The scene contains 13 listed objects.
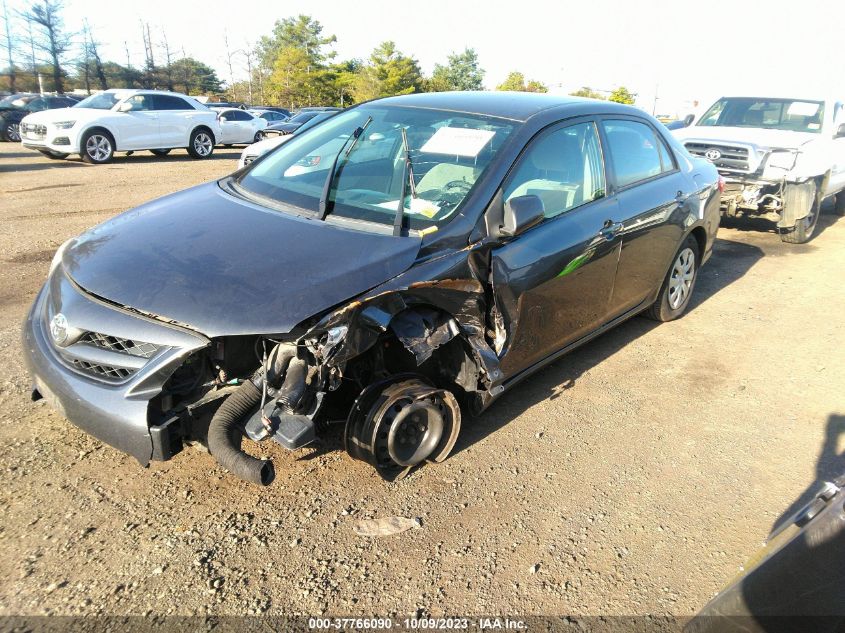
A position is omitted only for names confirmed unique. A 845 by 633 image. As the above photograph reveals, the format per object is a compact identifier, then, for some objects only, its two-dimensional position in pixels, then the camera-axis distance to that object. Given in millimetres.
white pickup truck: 7871
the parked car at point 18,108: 19891
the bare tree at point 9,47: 40756
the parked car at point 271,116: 23969
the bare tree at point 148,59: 45719
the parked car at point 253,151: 10169
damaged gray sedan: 2584
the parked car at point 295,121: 18072
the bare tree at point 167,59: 47938
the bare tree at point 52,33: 40500
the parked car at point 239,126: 19625
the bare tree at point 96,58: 43000
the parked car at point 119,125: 13633
